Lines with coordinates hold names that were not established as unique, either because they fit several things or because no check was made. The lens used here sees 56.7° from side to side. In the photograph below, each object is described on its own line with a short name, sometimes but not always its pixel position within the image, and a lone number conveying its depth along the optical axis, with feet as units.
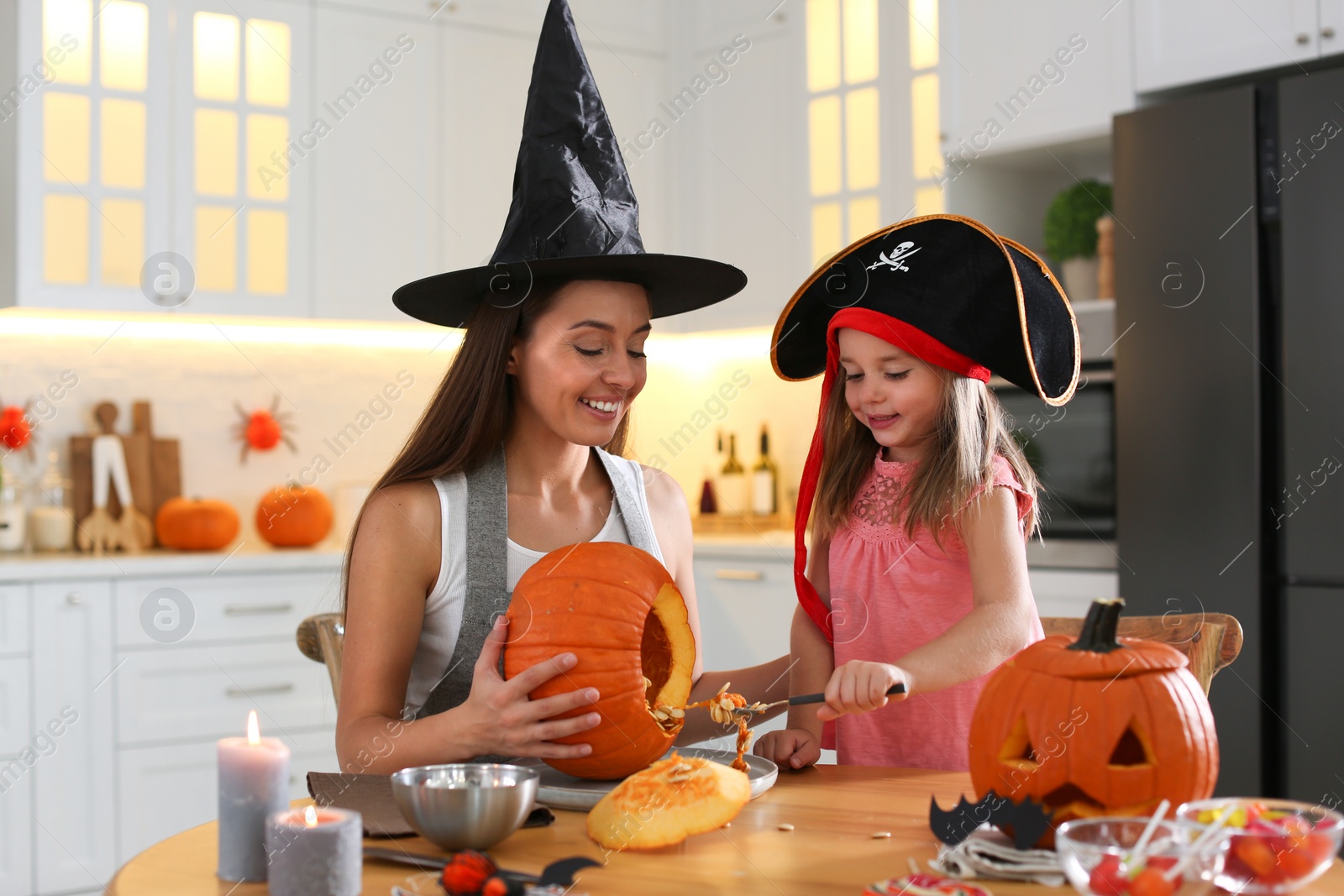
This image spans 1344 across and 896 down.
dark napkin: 3.44
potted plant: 10.10
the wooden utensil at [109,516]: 11.34
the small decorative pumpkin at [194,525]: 11.36
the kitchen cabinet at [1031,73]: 9.73
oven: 9.51
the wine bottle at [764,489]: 13.25
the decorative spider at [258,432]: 12.44
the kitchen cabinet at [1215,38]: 8.64
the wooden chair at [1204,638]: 5.01
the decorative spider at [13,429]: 11.27
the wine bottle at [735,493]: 13.48
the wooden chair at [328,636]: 5.54
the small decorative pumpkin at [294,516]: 11.82
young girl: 5.18
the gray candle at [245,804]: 3.15
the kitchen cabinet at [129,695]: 9.75
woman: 4.79
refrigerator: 8.27
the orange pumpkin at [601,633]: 3.91
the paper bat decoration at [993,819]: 3.20
